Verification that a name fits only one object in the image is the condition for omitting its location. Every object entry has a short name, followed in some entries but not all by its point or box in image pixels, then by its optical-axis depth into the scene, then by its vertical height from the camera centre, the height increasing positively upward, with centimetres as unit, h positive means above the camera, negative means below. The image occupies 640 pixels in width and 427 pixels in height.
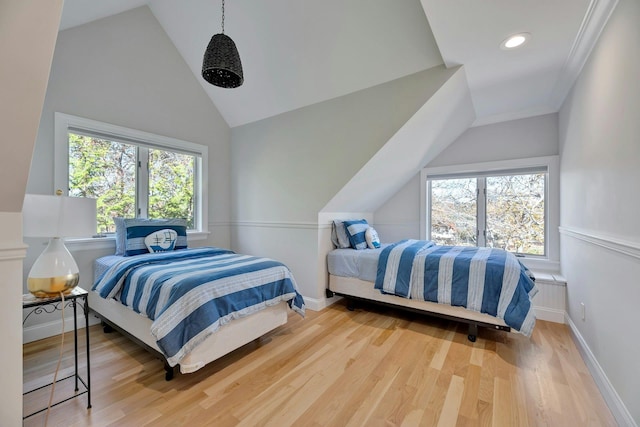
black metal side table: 145 -49
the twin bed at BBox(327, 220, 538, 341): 228 -66
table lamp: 138 -9
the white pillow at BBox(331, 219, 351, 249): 333 -27
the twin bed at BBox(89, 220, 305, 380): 169 -63
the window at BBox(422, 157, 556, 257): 339 +11
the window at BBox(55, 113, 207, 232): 260 +46
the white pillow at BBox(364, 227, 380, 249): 336 -33
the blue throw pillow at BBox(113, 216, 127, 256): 264 -23
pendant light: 183 +107
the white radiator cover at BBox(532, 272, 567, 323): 281 -91
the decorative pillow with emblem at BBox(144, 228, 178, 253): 273 -29
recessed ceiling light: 194 +128
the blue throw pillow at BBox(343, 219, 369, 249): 328 -26
